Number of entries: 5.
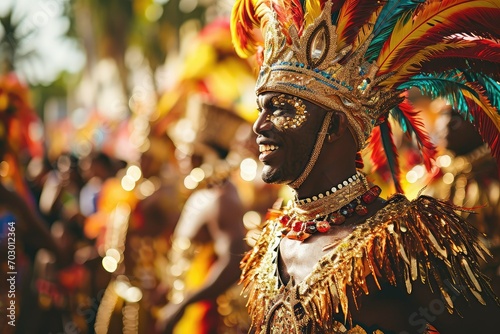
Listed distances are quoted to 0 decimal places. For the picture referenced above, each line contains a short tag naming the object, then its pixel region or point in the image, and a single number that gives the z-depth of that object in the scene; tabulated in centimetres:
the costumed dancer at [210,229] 615
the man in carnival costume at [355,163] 327
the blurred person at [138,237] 705
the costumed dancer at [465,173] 634
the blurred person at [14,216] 735
